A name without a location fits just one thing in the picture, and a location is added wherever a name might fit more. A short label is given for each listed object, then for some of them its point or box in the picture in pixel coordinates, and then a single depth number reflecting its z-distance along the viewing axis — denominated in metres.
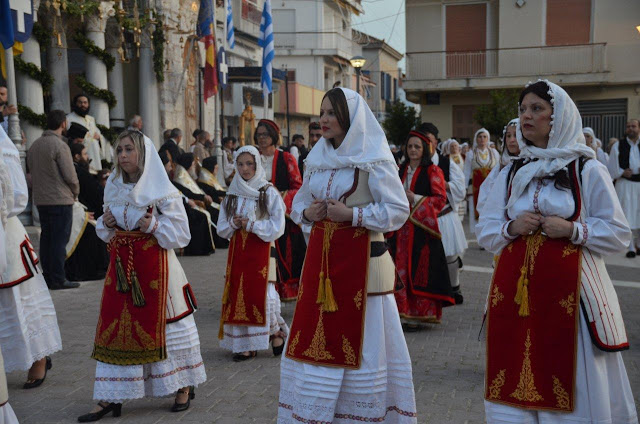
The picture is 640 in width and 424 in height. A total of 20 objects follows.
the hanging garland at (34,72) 13.80
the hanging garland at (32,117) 13.79
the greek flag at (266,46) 19.59
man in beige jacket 10.12
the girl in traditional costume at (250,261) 6.93
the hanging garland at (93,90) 16.62
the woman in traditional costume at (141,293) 5.31
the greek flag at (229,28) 20.42
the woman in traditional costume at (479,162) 14.55
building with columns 14.31
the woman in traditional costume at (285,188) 8.29
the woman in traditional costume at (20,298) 5.72
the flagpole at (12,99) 10.67
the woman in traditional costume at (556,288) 3.68
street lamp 27.16
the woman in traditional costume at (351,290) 4.36
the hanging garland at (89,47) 16.53
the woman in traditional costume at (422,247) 8.07
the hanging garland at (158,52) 19.27
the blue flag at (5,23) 9.67
